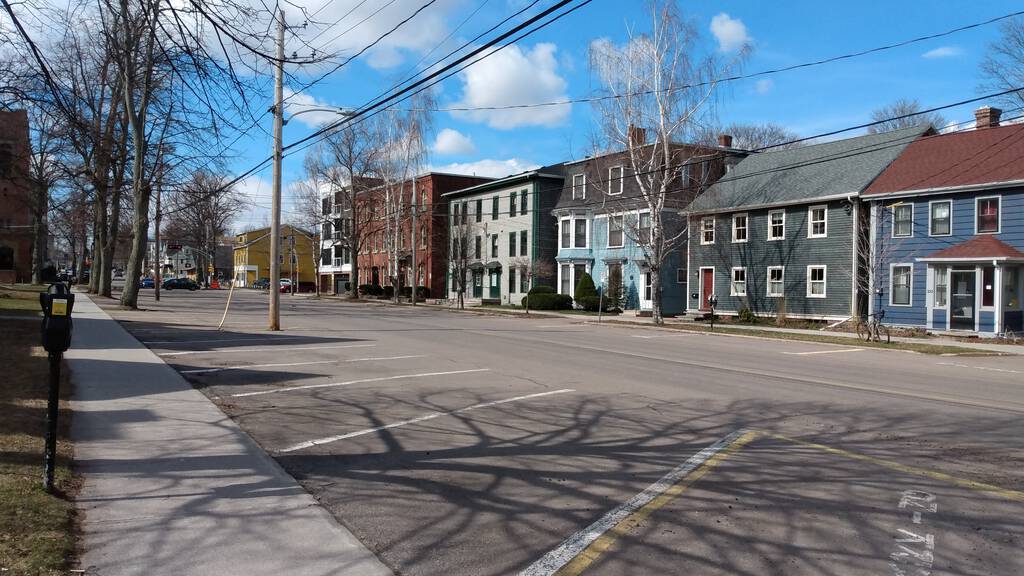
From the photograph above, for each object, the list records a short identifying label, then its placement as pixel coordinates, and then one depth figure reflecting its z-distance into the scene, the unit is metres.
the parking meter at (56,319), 5.57
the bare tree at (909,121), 49.19
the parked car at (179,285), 79.81
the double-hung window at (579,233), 46.38
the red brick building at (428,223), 60.09
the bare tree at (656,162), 31.33
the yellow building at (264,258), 116.69
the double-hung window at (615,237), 43.42
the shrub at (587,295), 43.19
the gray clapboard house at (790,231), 31.72
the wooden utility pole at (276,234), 23.44
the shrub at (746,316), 34.25
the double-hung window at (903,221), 29.48
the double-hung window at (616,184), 42.44
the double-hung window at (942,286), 27.88
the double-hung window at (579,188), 46.53
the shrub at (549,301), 44.09
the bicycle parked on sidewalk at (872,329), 24.59
